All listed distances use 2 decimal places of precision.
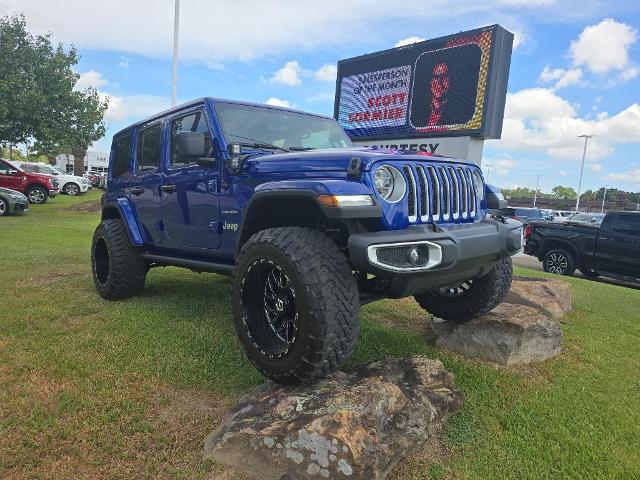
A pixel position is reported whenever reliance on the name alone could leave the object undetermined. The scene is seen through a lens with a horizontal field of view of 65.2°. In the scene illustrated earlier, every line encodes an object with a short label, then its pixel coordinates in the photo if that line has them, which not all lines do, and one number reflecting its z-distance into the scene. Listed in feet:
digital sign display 38.70
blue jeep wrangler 8.48
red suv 62.13
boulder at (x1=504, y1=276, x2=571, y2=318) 16.72
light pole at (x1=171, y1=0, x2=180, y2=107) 52.54
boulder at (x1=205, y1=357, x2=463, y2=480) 7.20
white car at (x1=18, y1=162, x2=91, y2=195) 83.53
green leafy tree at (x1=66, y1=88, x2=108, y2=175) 64.75
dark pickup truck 33.45
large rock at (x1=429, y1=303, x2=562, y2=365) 12.22
